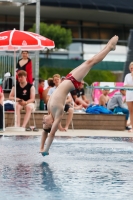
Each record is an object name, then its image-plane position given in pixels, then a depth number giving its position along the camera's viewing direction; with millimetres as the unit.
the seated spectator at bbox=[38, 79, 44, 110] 21297
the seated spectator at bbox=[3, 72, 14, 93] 22734
